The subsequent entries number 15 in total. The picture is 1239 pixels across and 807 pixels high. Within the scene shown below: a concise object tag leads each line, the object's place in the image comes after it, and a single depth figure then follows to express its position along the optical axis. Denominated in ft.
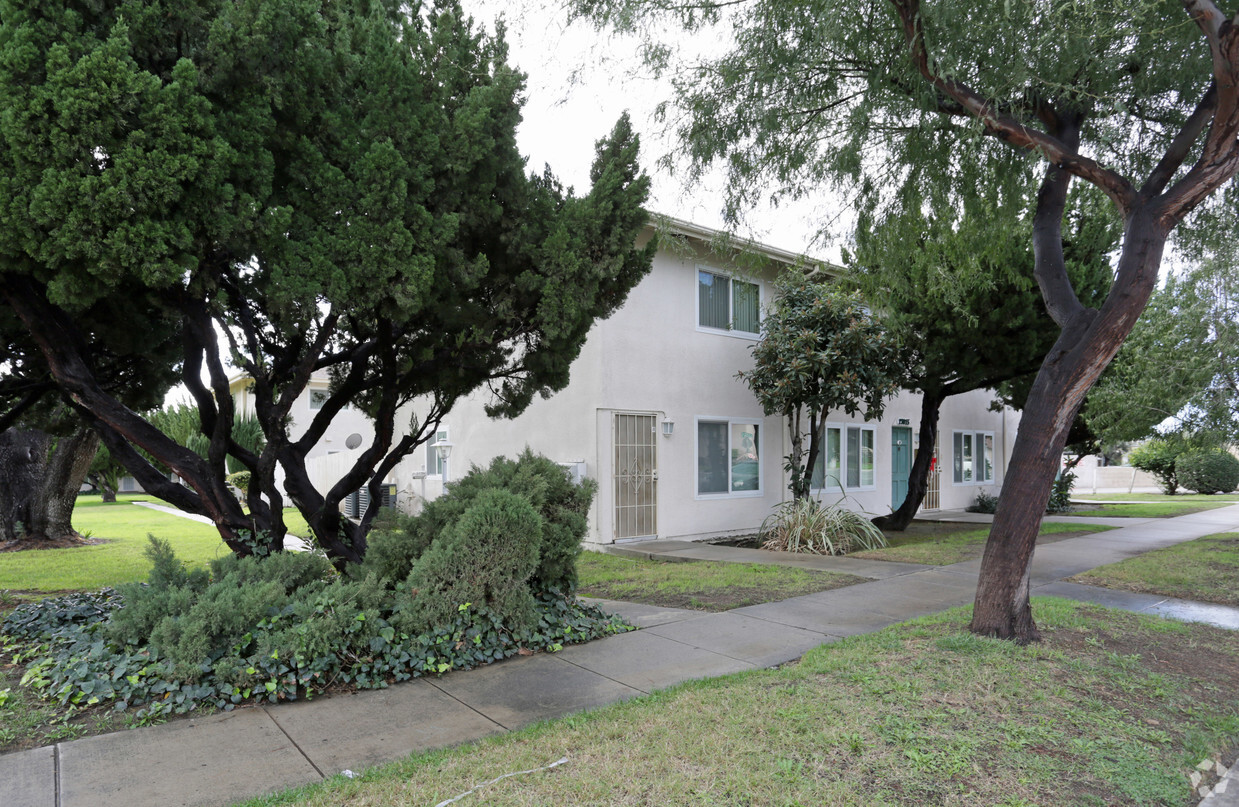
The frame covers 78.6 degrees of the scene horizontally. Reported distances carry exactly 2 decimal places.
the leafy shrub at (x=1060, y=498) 70.28
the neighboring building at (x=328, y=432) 66.08
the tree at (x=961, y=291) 29.01
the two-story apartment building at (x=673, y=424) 41.32
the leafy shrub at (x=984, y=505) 68.44
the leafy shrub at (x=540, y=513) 20.08
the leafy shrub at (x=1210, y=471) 102.68
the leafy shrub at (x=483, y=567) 18.11
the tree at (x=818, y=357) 40.98
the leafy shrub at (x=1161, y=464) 108.58
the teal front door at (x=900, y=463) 61.00
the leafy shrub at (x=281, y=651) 15.30
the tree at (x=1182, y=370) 38.99
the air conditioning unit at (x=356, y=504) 60.90
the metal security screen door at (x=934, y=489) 65.77
